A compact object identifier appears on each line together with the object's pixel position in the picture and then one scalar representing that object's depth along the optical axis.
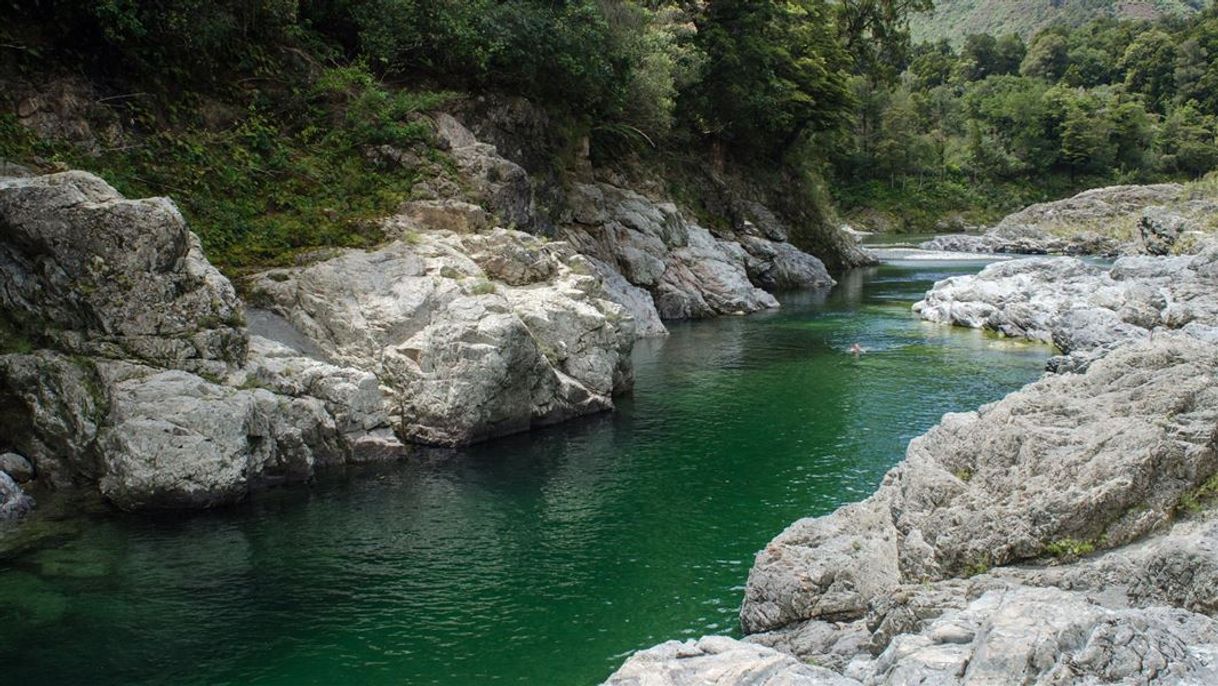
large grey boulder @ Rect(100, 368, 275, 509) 18.78
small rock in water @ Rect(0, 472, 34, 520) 18.23
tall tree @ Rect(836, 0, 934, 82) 78.75
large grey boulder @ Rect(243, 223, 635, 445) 24.33
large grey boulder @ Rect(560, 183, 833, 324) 47.22
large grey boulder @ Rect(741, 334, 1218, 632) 11.48
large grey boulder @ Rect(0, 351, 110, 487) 19.36
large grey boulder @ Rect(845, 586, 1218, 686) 7.05
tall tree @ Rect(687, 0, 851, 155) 58.06
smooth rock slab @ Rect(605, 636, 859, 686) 8.06
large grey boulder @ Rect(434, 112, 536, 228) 33.91
